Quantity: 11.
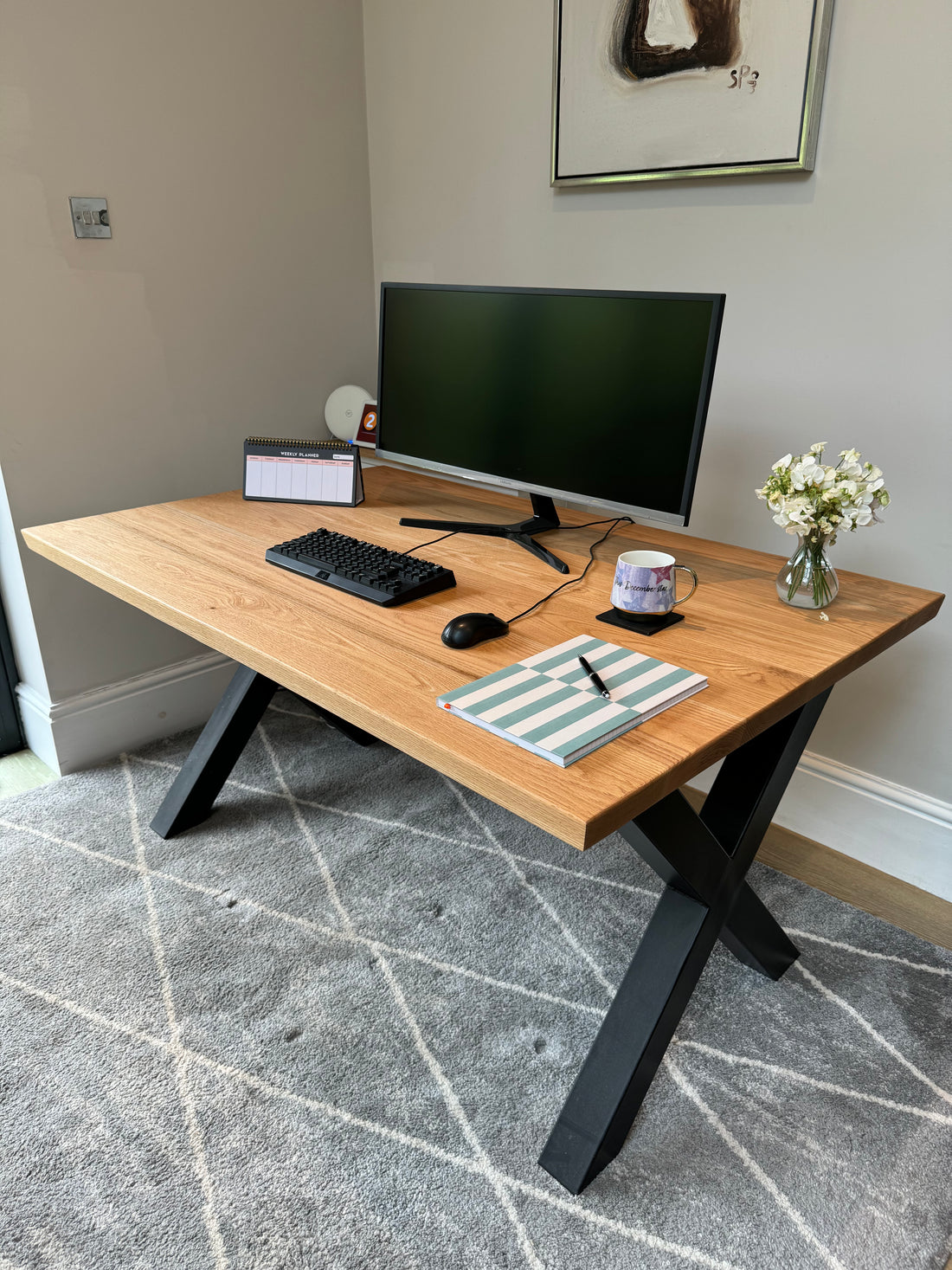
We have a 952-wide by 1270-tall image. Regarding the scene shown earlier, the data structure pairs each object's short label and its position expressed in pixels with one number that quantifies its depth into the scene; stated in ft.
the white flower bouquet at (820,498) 4.33
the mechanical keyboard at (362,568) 4.70
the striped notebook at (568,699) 3.36
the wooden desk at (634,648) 3.32
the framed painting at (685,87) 5.29
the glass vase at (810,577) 4.55
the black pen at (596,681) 3.66
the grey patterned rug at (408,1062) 3.92
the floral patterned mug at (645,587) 4.29
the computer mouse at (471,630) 4.10
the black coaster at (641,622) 4.33
